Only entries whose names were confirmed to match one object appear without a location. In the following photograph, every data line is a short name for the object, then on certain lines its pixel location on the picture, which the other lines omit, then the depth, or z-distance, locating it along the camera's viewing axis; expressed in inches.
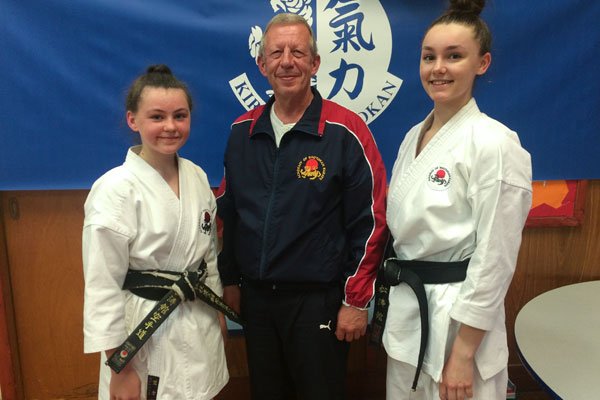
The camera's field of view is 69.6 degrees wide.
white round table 56.4
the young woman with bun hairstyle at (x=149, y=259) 54.5
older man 64.5
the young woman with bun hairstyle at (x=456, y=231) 48.9
